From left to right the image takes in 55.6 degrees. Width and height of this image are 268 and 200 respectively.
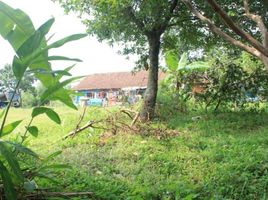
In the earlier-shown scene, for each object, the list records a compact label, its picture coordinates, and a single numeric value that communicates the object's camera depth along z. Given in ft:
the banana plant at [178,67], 17.85
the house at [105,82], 66.82
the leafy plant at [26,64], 4.00
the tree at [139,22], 16.23
